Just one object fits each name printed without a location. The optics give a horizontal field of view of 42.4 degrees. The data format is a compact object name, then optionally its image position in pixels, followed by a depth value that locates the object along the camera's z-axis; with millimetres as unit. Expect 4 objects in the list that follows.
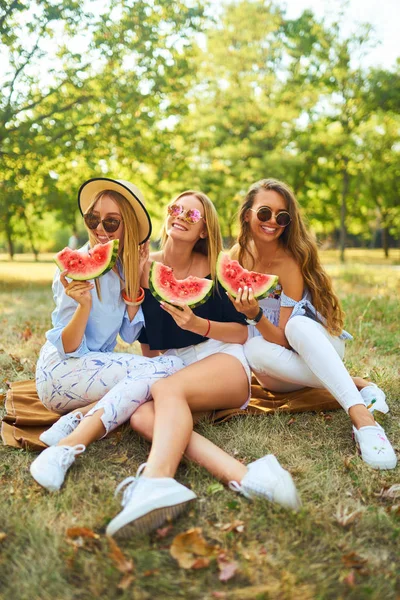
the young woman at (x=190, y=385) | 2436
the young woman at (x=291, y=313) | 3408
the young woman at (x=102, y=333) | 3158
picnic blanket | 3447
